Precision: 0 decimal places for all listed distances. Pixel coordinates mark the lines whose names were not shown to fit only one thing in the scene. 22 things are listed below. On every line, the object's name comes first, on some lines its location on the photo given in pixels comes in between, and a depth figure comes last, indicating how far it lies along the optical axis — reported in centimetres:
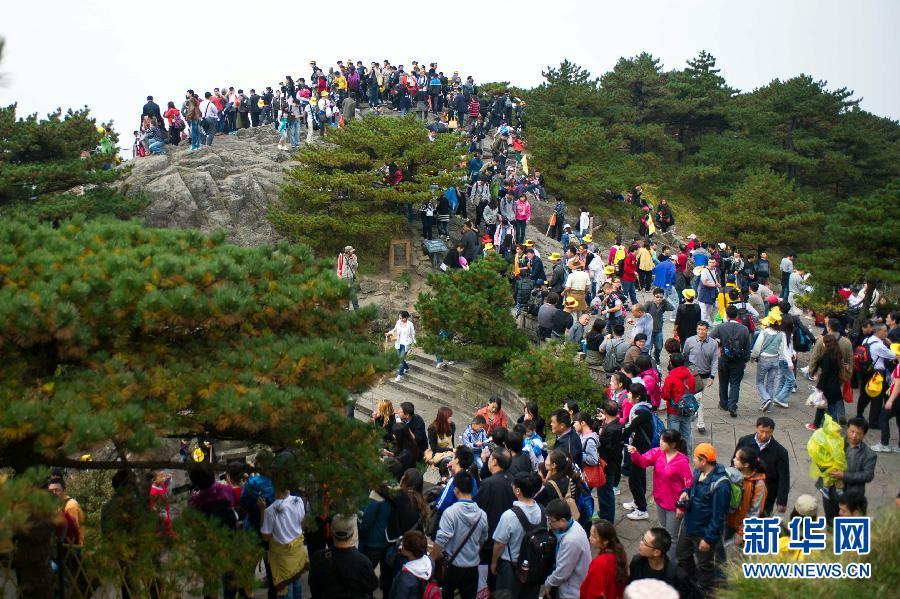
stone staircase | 1559
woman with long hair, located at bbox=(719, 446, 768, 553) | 760
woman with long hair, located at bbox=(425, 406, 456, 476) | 1059
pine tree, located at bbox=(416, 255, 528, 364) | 1491
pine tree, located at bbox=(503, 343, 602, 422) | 1249
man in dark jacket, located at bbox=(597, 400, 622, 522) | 926
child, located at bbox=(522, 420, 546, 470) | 917
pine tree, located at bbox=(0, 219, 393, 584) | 576
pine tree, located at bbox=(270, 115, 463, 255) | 2252
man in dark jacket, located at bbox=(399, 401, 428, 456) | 1040
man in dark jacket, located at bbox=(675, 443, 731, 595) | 716
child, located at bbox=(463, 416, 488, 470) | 1002
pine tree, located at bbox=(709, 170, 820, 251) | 2773
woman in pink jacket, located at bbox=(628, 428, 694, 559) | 808
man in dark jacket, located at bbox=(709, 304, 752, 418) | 1243
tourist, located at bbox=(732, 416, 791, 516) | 866
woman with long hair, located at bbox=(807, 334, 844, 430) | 1134
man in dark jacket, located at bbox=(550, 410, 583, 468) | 895
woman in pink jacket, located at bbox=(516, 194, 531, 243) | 2284
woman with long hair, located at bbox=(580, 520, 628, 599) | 641
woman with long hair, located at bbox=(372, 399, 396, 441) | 1094
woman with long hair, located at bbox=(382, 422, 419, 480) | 985
